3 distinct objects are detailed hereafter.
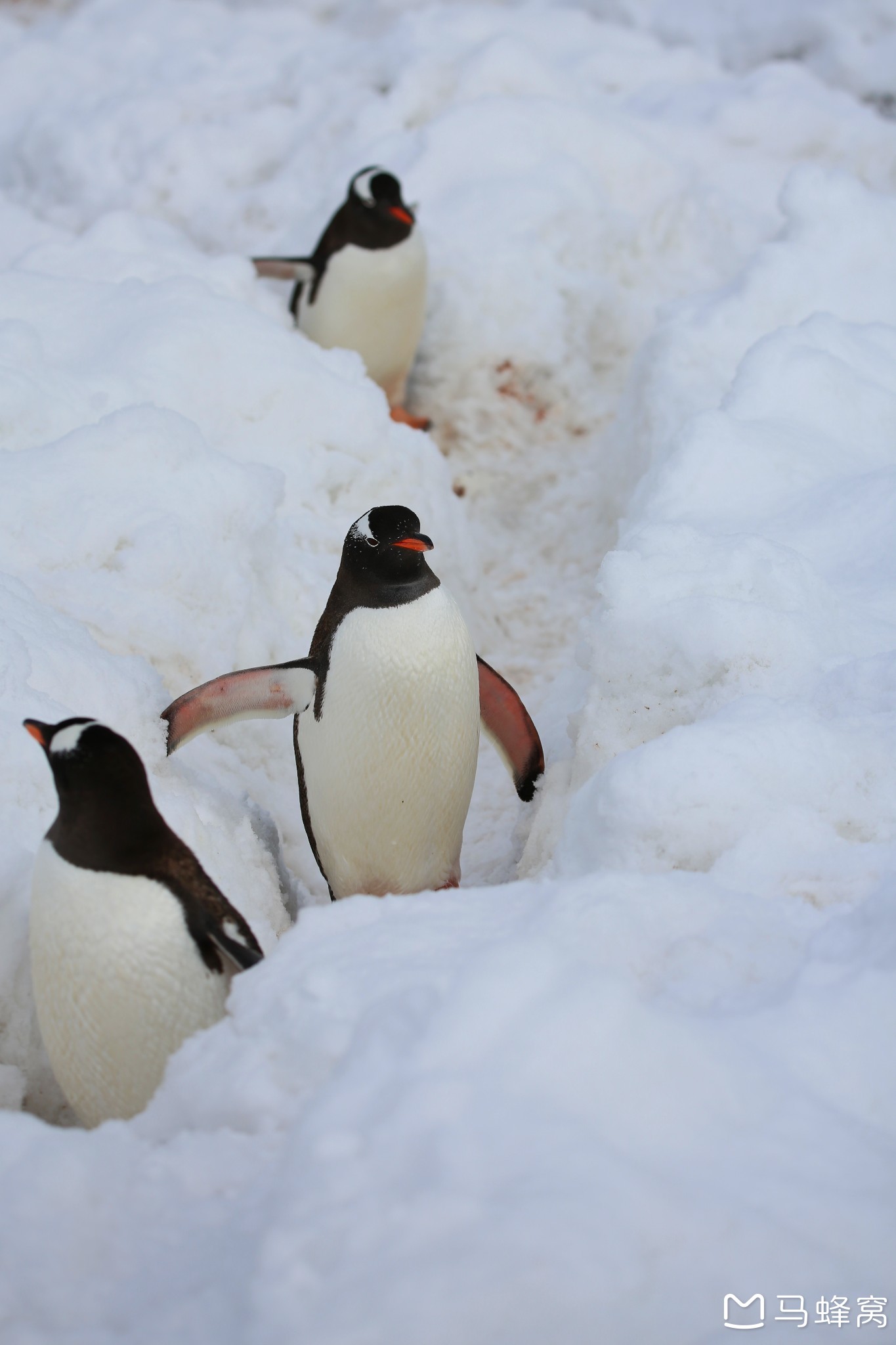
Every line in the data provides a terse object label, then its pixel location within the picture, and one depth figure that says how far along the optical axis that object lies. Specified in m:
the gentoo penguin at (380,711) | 8.61
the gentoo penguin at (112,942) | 8.13
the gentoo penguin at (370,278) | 10.18
